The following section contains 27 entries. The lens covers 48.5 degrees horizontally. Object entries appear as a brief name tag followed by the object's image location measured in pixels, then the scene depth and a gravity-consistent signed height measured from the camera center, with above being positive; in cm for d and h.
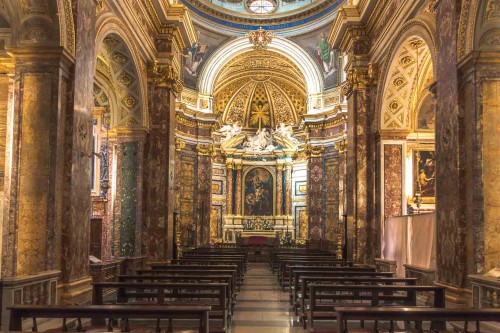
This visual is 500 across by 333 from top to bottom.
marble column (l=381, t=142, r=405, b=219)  1428 +92
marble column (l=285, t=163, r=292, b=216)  3225 +110
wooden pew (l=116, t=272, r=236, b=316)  830 -111
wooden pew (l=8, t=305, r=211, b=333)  503 -97
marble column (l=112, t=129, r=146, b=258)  1442 +33
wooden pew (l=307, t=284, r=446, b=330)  702 -112
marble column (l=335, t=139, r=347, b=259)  2506 +151
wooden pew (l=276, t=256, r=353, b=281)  1352 -136
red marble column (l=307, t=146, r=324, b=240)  2727 +76
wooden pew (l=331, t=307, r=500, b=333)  494 -95
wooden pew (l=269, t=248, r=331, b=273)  1789 -162
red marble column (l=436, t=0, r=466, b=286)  836 +80
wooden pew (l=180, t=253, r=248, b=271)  1528 -144
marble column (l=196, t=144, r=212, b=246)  2702 +70
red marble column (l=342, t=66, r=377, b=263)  1465 +107
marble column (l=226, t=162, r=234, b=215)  3244 +97
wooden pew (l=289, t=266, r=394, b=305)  958 -116
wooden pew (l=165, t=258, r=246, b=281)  1351 -139
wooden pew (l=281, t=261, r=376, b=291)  1328 -137
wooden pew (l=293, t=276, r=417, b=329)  834 -110
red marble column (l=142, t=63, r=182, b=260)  1487 +106
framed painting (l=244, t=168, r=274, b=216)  3319 +83
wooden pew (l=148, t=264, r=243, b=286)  1030 -120
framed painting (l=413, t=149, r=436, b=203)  1642 +117
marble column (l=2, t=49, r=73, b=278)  809 +55
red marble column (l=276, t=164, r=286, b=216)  3259 +107
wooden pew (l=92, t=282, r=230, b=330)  716 -109
